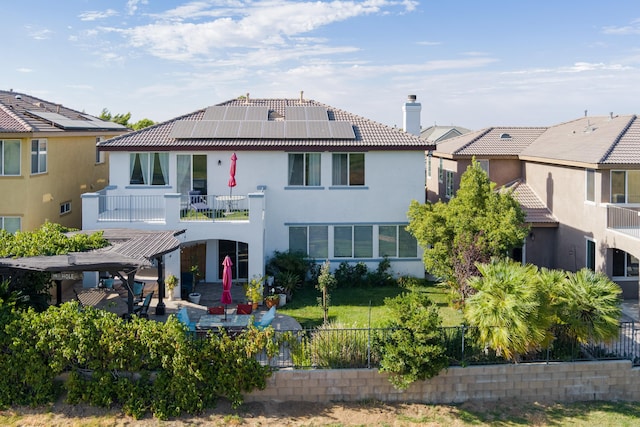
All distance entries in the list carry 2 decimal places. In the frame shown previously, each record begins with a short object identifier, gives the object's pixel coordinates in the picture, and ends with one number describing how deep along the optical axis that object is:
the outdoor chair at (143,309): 17.72
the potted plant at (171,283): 21.45
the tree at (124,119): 56.46
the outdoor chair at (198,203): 23.17
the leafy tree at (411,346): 14.56
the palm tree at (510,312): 14.77
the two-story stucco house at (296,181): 24.81
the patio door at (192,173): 25.11
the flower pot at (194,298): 21.50
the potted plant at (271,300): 21.05
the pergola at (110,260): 15.30
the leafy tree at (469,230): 19.92
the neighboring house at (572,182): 22.08
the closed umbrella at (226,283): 19.00
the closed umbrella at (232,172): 23.50
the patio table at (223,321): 16.48
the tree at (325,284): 19.04
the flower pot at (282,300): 21.52
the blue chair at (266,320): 16.39
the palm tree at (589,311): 15.70
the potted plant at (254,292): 21.11
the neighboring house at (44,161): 22.48
